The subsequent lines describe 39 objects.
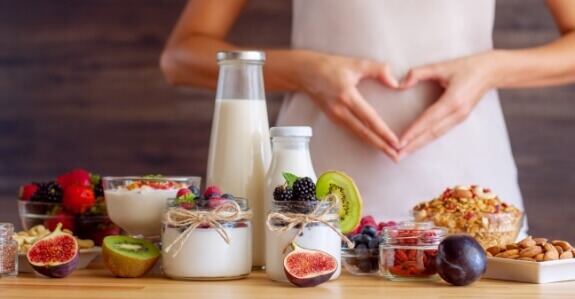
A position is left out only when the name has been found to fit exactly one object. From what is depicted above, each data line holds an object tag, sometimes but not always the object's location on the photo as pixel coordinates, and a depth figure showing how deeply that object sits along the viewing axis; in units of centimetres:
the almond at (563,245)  141
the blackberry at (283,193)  136
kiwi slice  142
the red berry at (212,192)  137
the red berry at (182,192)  139
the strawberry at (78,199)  157
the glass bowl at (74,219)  158
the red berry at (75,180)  158
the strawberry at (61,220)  158
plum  134
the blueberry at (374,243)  143
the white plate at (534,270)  137
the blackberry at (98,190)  160
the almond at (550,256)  138
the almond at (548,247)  139
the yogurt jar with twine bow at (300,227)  135
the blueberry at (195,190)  141
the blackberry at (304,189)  135
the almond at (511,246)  142
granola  157
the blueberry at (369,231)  145
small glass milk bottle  142
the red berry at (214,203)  136
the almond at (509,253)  140
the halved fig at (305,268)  134
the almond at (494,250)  142
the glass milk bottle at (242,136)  146
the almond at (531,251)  139
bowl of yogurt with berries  145
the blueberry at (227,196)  137
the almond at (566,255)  139
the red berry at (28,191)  160
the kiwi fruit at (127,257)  140
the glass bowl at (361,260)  144
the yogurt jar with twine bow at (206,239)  136
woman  191
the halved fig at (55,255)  141
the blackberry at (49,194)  158
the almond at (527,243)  141
